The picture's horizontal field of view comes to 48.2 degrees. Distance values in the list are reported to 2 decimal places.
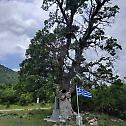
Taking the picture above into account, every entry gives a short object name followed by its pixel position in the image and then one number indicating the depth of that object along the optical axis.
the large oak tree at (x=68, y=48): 11.00
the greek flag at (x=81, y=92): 10.26
